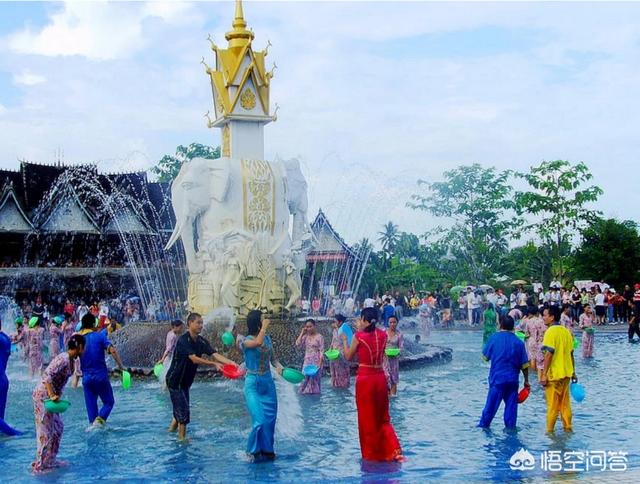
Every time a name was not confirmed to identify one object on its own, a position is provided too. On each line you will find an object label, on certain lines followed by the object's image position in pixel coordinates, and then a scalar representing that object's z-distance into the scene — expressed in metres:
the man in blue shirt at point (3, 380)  10.63
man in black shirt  9.77
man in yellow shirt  9.95
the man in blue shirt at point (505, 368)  10.01
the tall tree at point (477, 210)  39.12
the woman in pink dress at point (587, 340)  18.98
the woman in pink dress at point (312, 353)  13.74
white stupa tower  19.19
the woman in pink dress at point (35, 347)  16.97
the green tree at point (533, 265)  43.47
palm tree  53.56
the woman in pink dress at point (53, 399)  8.51
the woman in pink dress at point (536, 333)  15.50
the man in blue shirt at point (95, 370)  10.39
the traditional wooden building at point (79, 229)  37.56
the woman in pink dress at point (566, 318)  15.93
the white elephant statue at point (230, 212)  18.09
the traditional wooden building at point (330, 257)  39.59
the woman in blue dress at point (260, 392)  8.75
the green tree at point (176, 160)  45.38
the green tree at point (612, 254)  42.38
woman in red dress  8.55
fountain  17.72
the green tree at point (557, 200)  38.25
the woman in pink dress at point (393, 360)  13.10
